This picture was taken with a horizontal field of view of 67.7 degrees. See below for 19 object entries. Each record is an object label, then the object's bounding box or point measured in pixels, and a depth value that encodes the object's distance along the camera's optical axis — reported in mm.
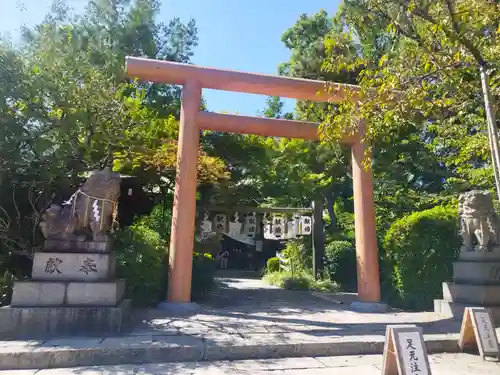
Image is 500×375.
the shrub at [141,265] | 7434
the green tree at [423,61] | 4176
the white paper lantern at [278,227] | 13477
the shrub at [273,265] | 17098
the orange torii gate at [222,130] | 7254
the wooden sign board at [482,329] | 4805
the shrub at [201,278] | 8922
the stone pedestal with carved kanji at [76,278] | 5285
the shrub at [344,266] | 12445
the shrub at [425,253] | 8258
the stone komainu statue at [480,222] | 6902
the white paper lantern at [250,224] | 12830
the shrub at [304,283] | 11953
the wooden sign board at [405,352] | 3551
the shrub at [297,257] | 14258
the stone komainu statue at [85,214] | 5883
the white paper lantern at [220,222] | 12242
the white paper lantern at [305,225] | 13070
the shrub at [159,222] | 9250
